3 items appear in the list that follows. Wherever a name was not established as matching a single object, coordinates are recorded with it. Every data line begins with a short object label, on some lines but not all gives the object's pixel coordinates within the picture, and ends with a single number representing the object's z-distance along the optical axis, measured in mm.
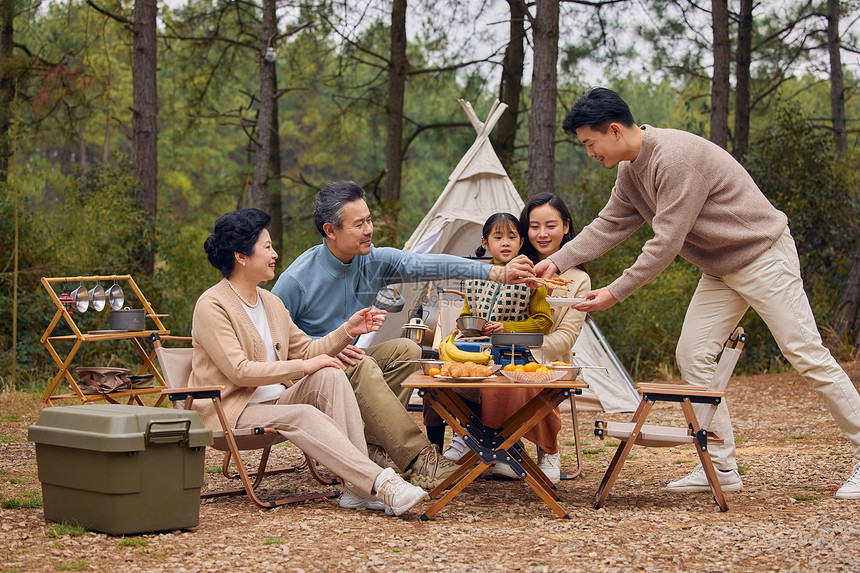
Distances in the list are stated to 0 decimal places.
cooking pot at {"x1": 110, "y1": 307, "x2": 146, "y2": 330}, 5797
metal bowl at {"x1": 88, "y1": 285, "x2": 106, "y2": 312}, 6023
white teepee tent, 7074
